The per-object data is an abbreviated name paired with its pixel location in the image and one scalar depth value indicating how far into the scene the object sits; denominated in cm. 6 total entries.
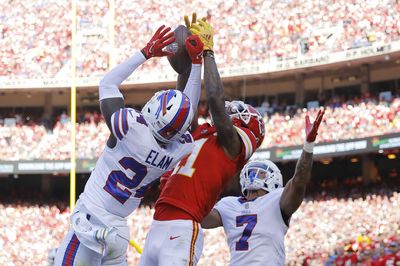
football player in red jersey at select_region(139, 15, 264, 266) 992
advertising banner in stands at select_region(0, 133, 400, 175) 4010
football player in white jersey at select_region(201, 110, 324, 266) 1089
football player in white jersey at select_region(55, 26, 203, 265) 947
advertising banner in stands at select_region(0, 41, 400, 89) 4219
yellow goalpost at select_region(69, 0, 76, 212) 4362
